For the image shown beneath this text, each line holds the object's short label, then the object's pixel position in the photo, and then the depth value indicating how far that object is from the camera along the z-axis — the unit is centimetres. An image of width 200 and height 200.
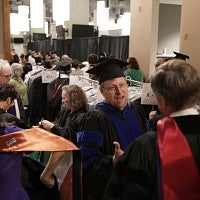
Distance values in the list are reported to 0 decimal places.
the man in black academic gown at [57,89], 543
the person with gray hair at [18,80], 576
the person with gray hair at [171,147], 150
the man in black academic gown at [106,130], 235
